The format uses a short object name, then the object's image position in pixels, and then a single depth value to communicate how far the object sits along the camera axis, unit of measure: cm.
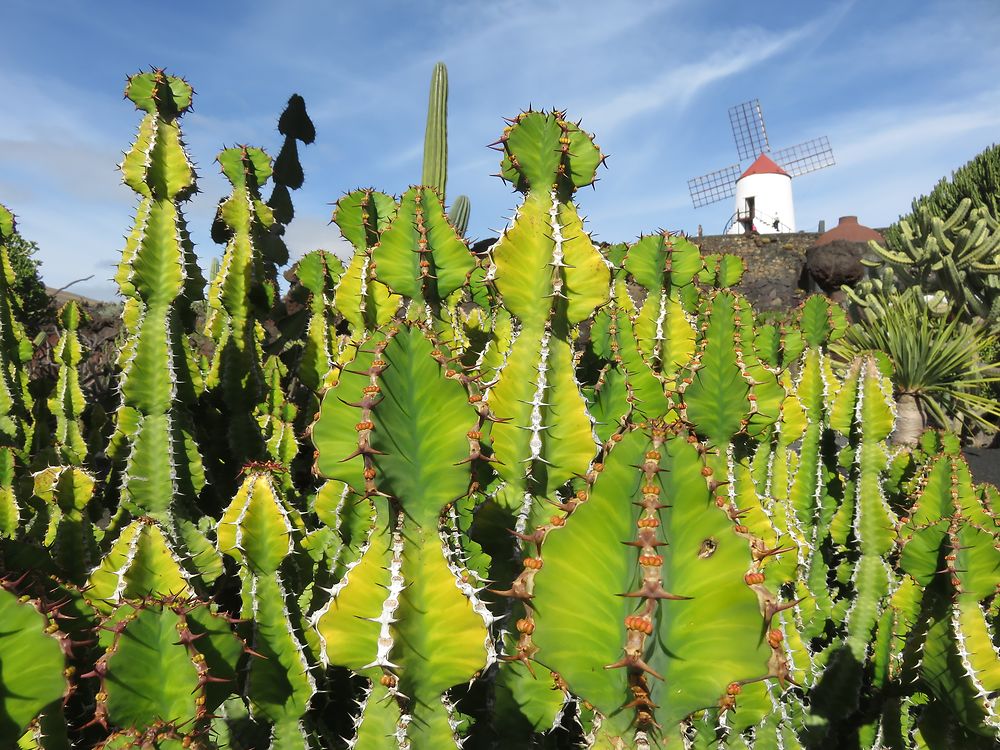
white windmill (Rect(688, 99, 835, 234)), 4259
